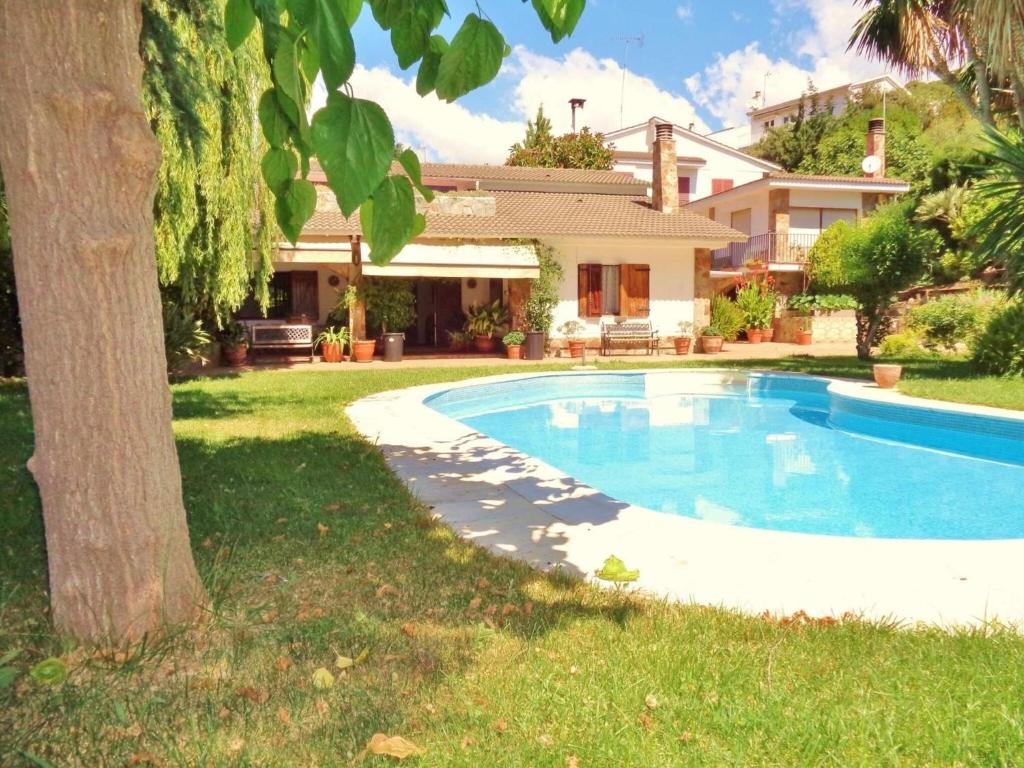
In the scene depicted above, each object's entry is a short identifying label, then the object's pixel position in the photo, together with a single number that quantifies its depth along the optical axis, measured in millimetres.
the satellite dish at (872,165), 33500
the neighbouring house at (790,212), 30000
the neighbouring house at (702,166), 40375
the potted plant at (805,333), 26828
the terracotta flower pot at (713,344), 23922
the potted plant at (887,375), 13195
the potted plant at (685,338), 23781
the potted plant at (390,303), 22375
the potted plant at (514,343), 22188
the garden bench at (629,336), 23500
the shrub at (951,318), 19203
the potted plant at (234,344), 19984
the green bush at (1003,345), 14203
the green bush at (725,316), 26656
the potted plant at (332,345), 21078
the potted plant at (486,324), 23750
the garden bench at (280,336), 20375
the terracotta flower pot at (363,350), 21125
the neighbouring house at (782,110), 45188
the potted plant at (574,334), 23016
